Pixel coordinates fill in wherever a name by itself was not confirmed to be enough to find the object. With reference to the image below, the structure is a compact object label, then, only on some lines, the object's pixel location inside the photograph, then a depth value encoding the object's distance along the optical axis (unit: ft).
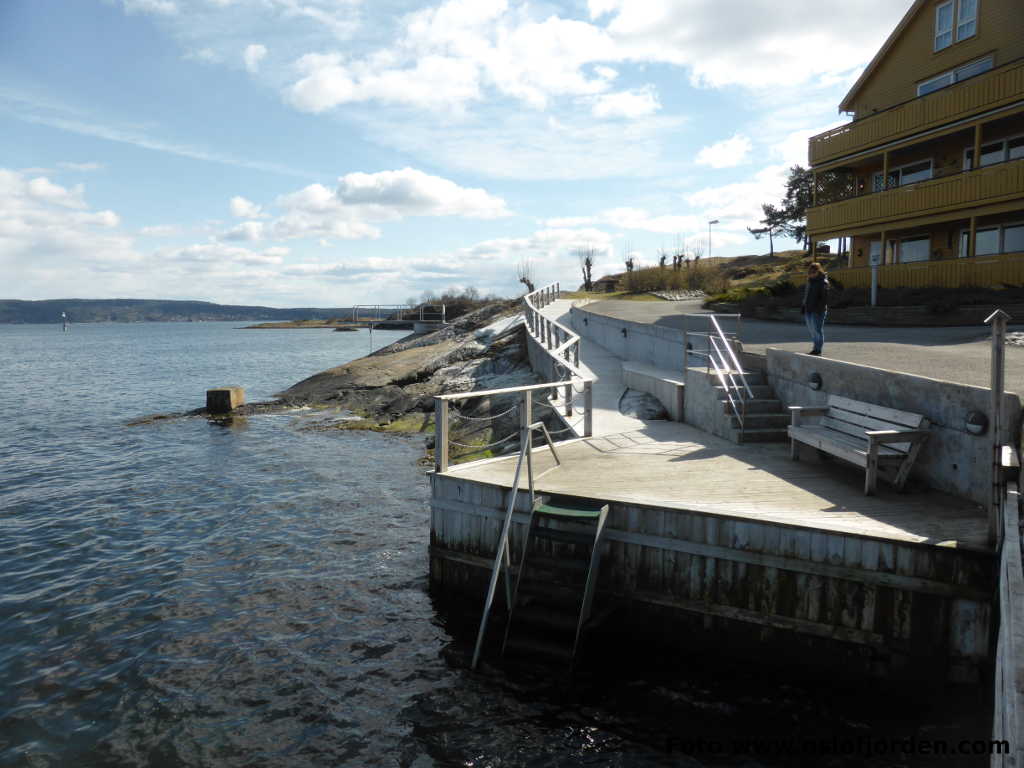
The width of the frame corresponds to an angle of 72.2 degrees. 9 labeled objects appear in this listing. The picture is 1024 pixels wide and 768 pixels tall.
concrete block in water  84.58
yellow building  70.44
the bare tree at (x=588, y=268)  218.59
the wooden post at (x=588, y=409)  36.63
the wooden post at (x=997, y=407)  19.20
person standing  40.45
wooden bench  24.61
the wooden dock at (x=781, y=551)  19.58
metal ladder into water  23.16
